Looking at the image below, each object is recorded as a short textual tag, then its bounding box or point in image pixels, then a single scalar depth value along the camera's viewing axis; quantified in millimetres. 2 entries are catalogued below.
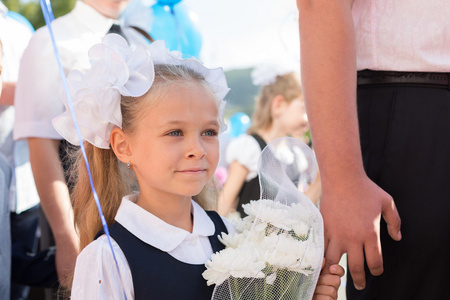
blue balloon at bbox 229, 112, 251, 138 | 5594
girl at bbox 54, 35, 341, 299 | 1526
